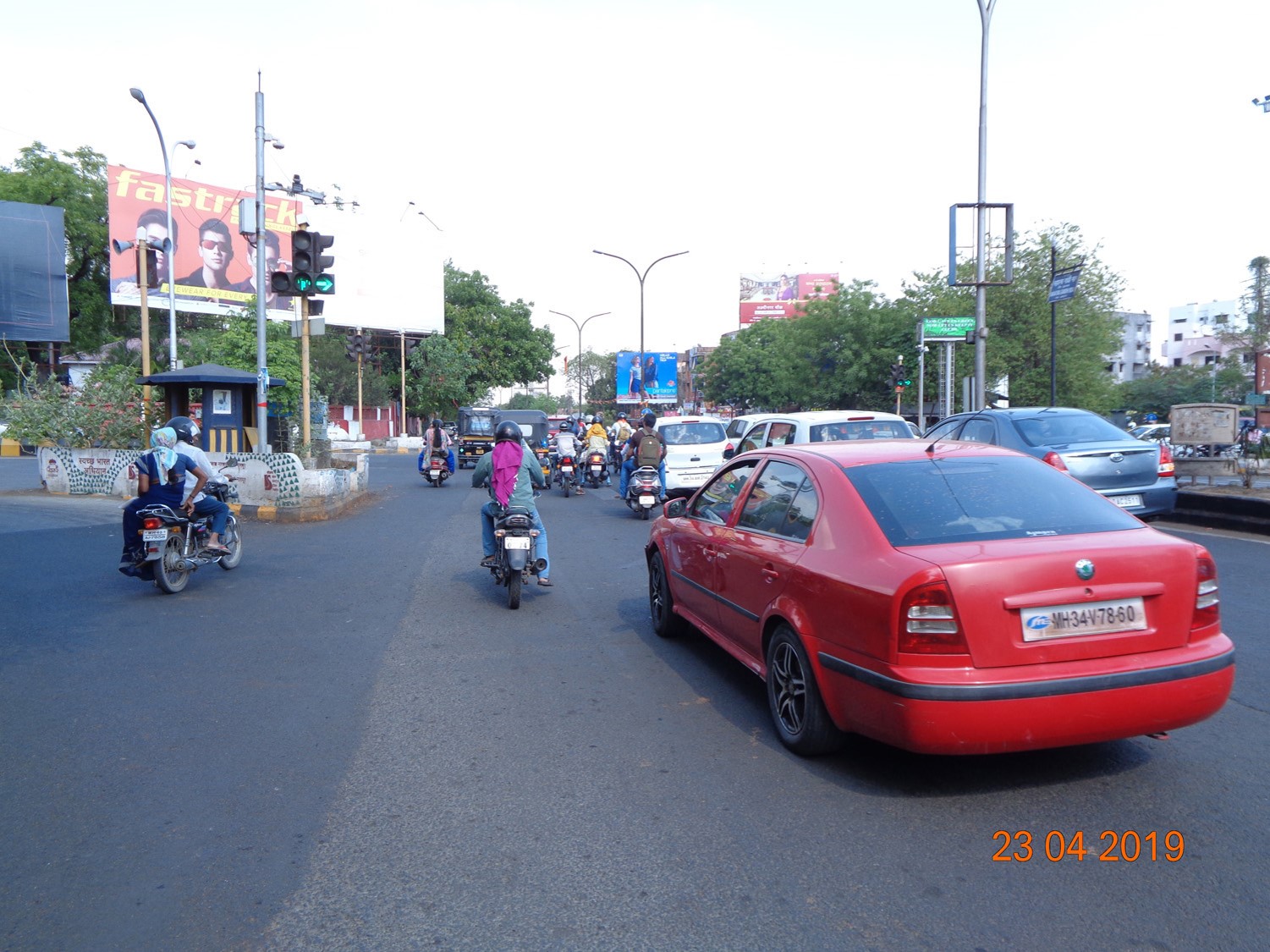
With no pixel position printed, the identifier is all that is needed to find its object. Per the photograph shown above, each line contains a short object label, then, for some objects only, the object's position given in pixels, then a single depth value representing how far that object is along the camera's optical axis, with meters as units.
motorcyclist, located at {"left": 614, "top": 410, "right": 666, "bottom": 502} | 16.34
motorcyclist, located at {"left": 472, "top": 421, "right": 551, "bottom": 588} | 8.90
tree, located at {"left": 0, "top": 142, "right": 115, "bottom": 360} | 51.16
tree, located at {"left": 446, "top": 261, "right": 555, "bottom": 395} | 65.06
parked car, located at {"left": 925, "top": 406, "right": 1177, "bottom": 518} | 11.58
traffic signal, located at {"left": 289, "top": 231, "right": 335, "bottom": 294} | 14.29
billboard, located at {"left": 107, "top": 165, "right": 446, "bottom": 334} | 46.38
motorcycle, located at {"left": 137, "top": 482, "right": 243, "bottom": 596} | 9.05
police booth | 18.42
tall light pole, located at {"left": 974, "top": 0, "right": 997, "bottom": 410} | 20.03
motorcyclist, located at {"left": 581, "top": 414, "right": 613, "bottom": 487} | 22.50
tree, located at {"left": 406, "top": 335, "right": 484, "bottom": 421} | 61.44
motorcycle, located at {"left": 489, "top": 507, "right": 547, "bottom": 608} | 8.47
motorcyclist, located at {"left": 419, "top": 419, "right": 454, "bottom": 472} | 23.92
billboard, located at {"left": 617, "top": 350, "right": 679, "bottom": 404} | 57.19
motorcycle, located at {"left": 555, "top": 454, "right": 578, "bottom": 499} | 21.14
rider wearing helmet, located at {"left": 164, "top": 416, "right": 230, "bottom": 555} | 9.66
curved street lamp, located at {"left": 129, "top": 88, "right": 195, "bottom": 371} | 22.86
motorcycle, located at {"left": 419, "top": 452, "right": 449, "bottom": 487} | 24.45
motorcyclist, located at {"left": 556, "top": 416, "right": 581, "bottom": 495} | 21.33
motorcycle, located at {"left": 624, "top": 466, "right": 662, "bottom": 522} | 15.86
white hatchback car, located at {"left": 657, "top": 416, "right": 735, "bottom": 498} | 18.39
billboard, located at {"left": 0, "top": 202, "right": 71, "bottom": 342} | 44.50
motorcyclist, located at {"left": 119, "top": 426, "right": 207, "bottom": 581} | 9.16
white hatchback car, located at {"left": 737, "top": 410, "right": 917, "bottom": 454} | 13.59
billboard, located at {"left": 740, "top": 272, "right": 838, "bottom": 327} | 112.06
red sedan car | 3.96
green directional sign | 22.03
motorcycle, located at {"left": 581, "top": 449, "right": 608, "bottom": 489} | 22.36
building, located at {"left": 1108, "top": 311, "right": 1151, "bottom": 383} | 99.16
